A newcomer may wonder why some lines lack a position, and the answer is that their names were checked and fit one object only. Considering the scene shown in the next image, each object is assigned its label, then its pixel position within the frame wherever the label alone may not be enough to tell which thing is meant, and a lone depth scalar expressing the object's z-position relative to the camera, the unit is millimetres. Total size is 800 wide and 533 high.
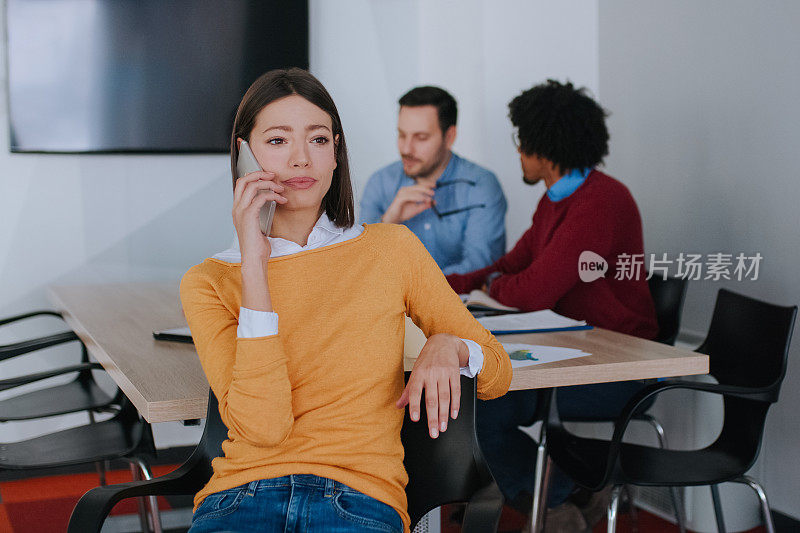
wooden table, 1457
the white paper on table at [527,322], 2074
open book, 2332
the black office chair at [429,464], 1408
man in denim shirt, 3330
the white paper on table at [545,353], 1672
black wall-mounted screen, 3379
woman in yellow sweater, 1210
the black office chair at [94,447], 1964
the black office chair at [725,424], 1860
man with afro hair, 2359
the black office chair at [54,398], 2352
